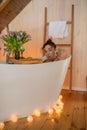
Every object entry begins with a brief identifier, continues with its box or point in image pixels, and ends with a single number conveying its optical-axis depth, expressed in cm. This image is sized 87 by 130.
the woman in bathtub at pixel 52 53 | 293
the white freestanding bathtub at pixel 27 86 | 211
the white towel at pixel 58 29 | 359
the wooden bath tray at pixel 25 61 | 240
